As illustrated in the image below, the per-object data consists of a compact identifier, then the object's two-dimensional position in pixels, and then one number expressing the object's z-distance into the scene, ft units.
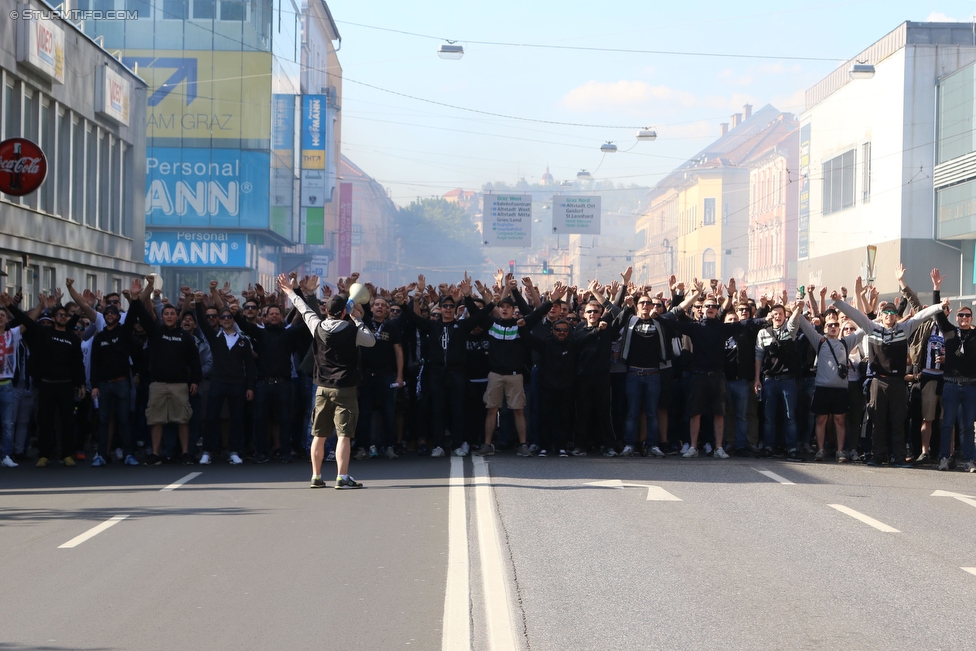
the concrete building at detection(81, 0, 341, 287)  170.50
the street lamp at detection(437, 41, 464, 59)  125.08
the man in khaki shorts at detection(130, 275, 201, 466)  48.96
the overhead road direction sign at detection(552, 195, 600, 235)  195.00
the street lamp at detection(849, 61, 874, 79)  136.87
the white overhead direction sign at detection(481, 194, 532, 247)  190.29
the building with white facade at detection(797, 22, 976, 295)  163.84
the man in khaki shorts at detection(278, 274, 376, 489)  41.22
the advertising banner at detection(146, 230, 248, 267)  173.47
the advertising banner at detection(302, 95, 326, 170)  207.51
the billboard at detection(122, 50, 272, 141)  170.09
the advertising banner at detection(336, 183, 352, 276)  290.35
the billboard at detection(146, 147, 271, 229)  171.32
